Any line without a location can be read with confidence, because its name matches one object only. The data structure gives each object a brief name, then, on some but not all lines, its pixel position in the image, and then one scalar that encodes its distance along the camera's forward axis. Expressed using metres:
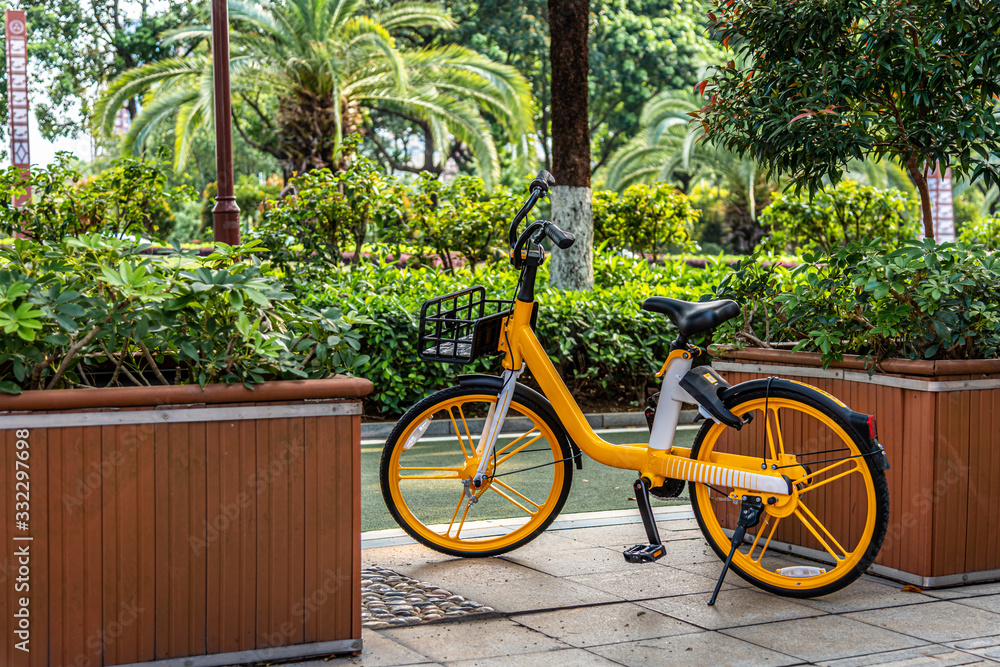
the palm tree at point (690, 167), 29.09
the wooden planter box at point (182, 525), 3.29
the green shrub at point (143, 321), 3.37
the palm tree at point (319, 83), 20.44
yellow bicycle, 4.17
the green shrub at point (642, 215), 15.06
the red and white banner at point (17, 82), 17.97
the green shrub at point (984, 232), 11.90
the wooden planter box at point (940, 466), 4.28
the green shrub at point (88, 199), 10.88
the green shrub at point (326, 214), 11.31
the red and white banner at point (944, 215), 19.23
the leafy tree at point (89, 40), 34.09
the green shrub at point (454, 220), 12.62
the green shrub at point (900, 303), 4.38
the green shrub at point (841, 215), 13.11
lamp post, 10.58
